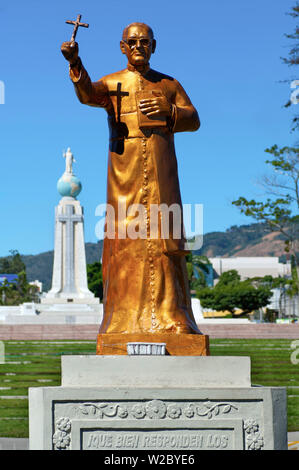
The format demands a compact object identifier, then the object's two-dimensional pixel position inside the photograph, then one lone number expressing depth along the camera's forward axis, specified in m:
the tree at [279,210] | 27.00
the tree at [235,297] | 69.56
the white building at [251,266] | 121.56
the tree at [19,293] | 77.11
